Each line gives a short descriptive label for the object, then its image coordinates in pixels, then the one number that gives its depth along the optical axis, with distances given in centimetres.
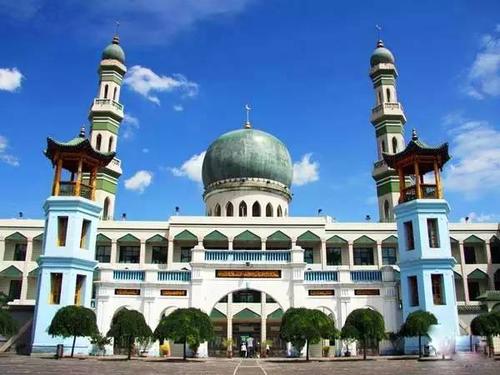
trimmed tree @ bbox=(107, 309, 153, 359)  2395
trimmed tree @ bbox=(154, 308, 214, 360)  2292
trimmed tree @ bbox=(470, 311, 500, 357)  2520
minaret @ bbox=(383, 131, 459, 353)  2730
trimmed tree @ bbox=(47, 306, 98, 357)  2408
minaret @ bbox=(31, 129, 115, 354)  2670
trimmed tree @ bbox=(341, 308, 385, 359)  2461
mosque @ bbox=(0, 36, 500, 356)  2803
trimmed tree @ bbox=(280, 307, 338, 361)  2327
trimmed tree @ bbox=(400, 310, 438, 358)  2472
